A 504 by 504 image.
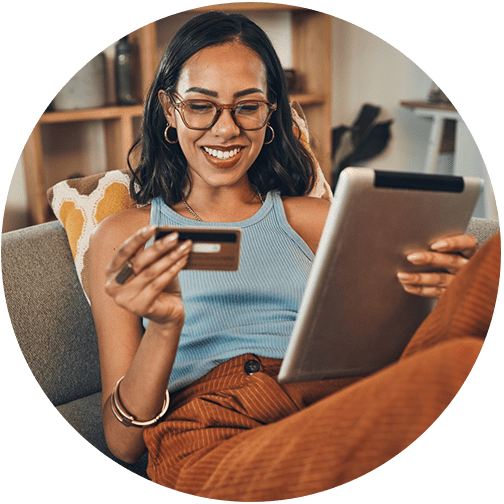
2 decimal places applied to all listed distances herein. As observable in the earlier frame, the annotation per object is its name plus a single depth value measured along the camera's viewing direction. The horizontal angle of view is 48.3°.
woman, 0.72
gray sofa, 0.98
